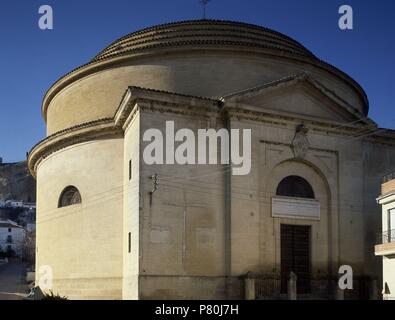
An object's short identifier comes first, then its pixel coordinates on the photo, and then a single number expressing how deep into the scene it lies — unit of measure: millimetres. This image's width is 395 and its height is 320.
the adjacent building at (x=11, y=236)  109650
